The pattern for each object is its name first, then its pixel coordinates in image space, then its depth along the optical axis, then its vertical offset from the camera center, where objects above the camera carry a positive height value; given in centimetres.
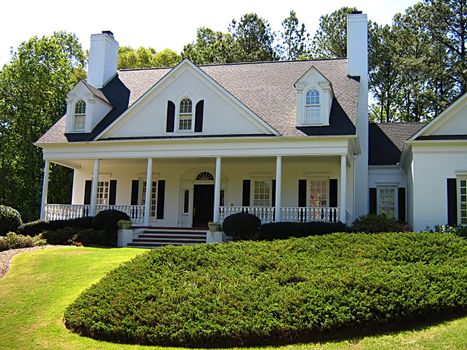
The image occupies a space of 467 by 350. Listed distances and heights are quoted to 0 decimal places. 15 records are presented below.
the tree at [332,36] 4066 +1571
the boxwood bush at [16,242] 1741 -121
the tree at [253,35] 4316 +1624
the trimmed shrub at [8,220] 2062 -49
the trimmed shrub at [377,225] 1764 -17
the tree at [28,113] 3397 +683
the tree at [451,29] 3230 +1319
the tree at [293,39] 4403 +1628
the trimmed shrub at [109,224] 1981 -49
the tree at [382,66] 3872 +1250
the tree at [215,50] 4168 +1438
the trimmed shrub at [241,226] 1850 -37
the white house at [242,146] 1936 +292
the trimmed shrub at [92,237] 1908 -102
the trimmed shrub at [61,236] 1917 -103
